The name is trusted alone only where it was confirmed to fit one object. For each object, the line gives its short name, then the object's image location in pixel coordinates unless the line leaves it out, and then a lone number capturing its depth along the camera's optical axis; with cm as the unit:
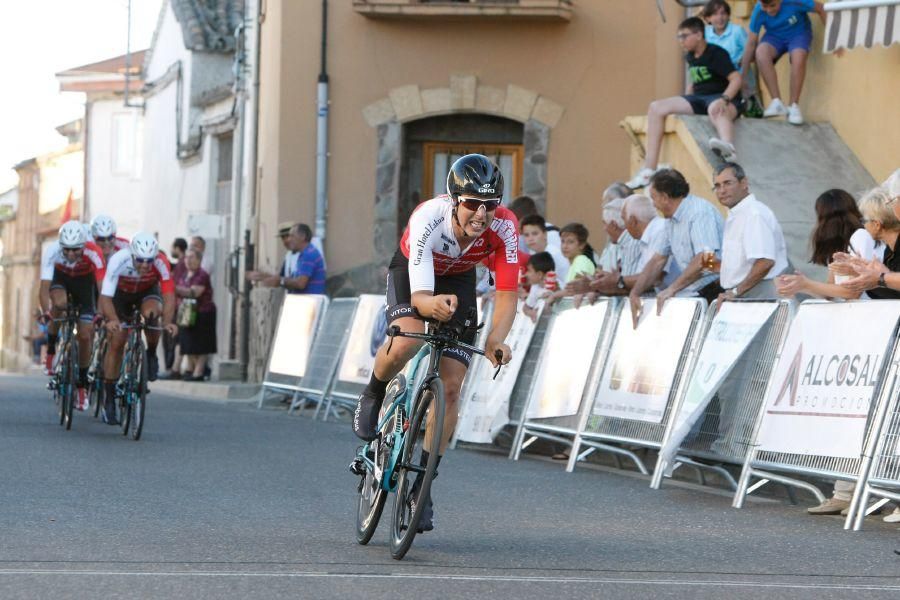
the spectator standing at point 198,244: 2545
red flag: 6231
